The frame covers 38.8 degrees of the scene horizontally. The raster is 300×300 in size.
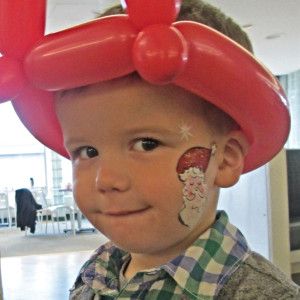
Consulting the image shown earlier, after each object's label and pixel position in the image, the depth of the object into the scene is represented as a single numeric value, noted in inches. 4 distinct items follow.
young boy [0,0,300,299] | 19.9
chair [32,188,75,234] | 261.4
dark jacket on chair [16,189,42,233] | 252.5
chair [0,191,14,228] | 299.6
